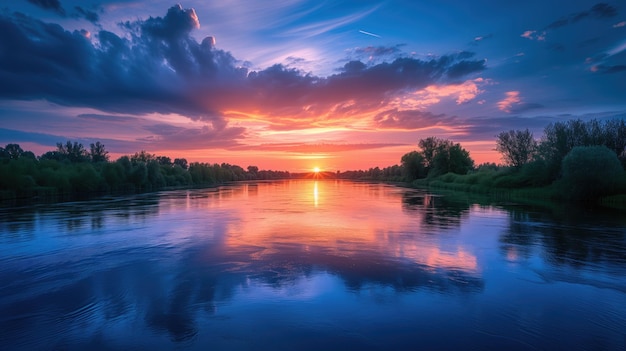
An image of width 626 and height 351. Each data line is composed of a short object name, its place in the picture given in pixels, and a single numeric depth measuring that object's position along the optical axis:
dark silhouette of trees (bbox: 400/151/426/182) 117.23
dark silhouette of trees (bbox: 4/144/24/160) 114.83
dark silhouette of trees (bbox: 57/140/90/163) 124.06
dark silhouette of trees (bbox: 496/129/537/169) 66.32
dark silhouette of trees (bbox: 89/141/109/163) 135.75
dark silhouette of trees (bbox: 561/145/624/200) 37.62
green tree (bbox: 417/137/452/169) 112.89
